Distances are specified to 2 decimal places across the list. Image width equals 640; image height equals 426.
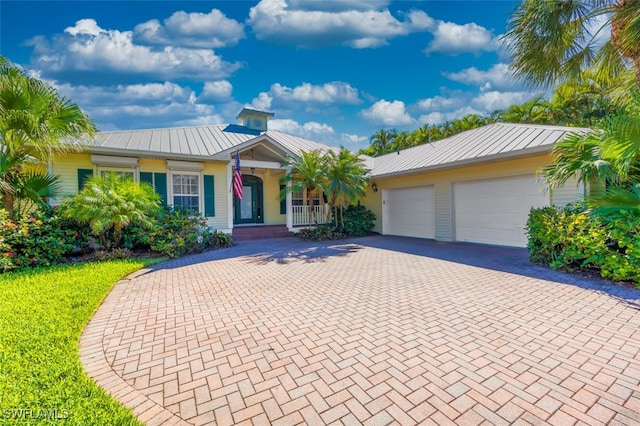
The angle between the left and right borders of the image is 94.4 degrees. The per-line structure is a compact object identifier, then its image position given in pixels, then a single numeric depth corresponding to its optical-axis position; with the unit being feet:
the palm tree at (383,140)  100.78
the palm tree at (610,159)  15.37
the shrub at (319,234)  41.74
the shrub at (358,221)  45.65
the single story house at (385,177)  31.37
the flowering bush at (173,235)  29.22
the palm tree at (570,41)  20.51
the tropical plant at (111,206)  25.50
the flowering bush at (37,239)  22.58
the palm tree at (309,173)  39.65
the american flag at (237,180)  37.32
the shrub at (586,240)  17.49
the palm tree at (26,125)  22.27
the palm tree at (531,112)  66.64
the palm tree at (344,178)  39.70
